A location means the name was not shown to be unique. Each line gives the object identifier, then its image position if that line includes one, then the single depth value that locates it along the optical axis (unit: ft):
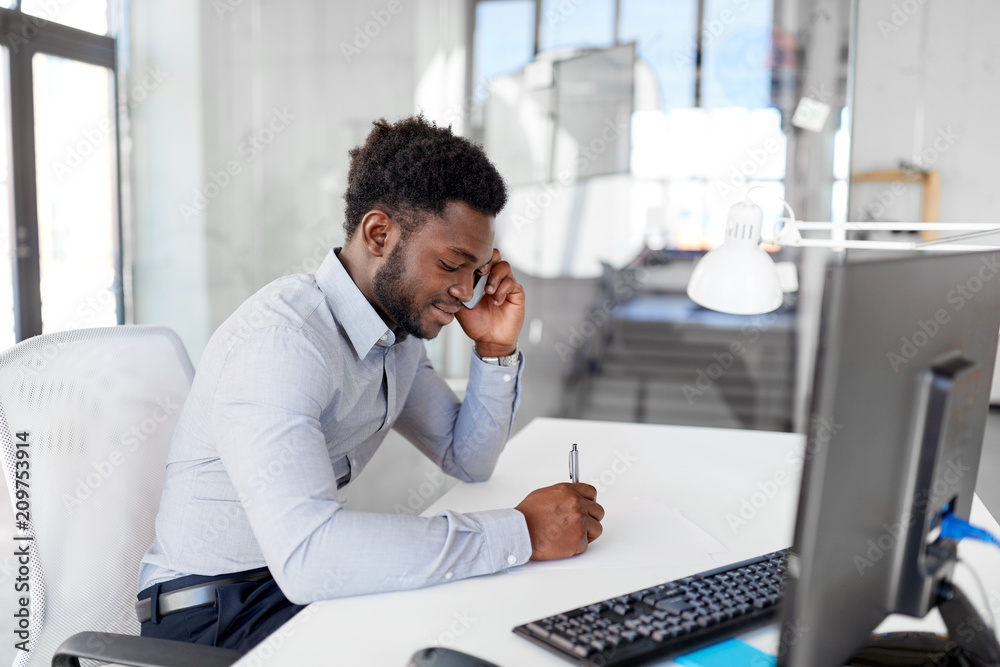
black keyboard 2.59
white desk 2.74
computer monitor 1.74
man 3.11
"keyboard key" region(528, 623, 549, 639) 2.71
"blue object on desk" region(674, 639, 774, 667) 2.62
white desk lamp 4.22
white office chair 3.57
